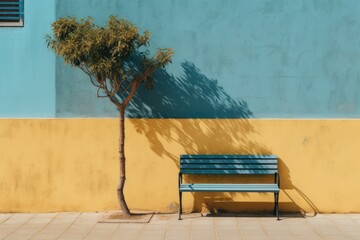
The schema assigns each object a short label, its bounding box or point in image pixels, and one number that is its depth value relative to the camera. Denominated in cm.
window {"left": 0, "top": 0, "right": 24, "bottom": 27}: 857
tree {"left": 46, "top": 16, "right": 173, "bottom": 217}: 738
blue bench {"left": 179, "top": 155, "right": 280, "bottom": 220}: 819
